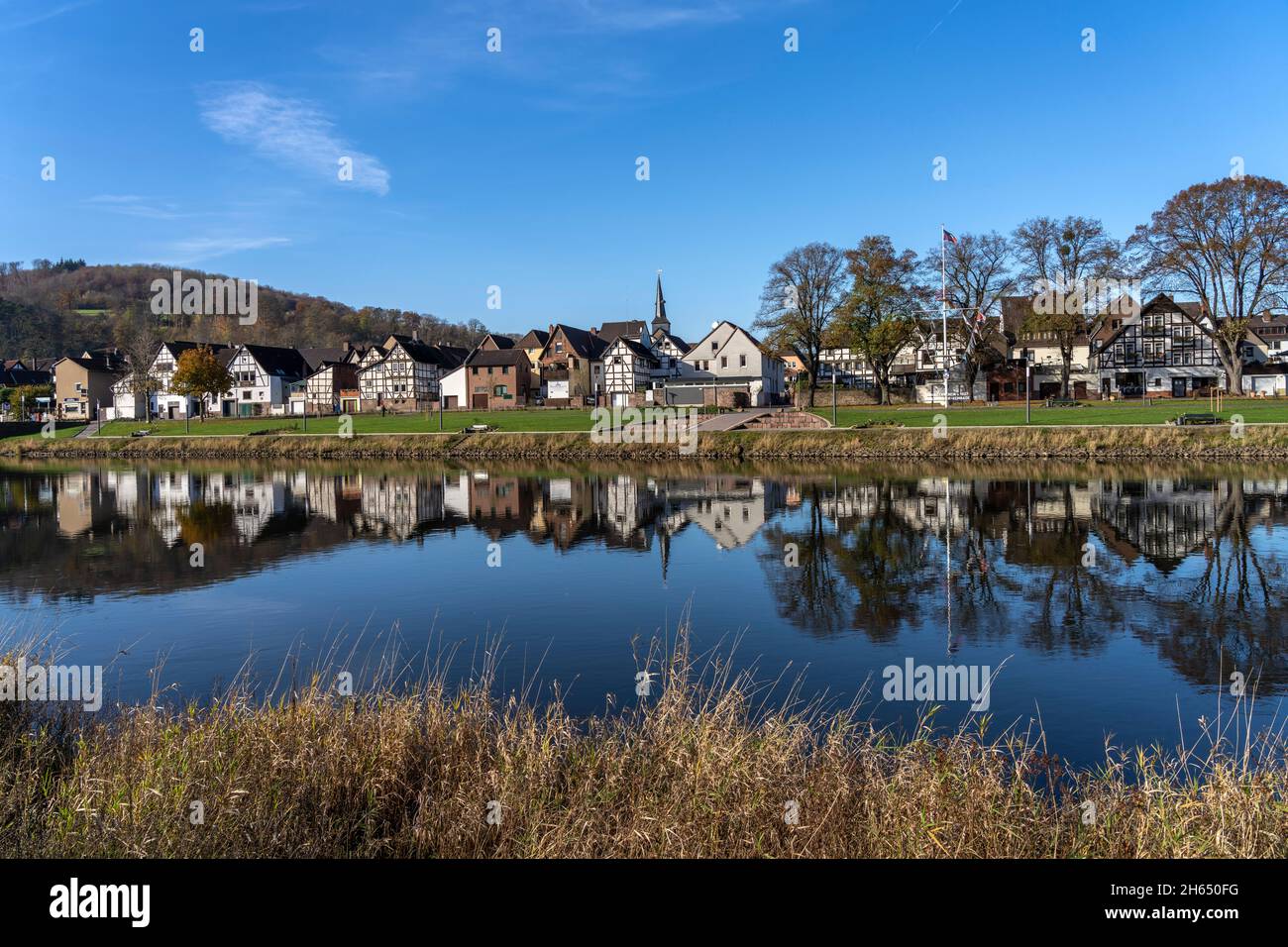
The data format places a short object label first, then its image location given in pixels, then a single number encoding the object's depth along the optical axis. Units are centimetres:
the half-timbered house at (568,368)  9781
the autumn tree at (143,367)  9981
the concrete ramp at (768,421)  6519
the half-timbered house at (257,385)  10312
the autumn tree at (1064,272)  7275
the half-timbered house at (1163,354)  8569
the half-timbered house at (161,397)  10288
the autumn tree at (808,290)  7812
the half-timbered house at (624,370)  9269
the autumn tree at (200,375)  8506
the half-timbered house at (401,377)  10031
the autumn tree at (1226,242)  6319
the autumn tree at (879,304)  7469
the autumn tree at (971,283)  7619
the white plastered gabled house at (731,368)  8888
